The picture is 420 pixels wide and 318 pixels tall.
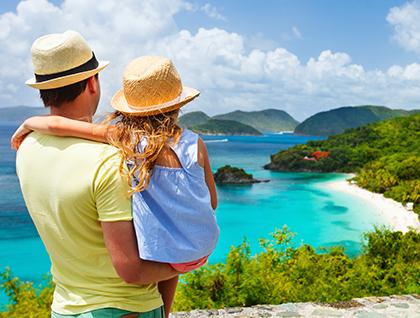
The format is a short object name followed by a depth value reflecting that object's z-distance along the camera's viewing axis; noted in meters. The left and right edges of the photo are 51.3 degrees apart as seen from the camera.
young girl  1.03
